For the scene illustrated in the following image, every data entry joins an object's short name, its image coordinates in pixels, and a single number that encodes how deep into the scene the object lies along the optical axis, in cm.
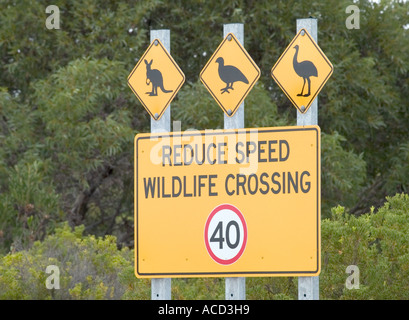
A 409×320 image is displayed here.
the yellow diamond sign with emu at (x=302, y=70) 1376
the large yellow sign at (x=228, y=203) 1359
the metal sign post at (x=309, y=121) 1340
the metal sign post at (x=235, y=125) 1377
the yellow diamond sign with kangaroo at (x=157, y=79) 1465
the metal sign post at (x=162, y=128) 1440
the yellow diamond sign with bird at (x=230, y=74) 1416
